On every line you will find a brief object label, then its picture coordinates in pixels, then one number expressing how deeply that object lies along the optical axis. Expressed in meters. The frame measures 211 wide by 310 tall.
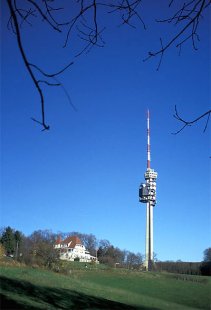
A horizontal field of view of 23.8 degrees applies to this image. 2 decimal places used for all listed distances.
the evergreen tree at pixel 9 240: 84.76
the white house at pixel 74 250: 102.56
